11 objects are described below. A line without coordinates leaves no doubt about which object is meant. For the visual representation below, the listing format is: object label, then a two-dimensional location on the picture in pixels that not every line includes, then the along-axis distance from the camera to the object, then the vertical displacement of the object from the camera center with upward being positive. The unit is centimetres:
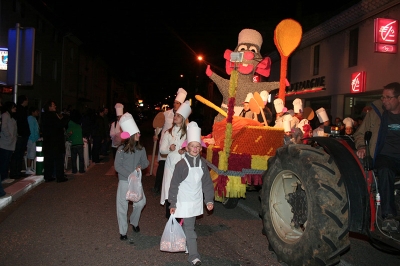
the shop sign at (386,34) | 1258 +366
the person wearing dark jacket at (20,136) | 914 -30
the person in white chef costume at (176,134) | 614 -6
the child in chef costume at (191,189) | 431 -70
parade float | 577 -25
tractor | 331 -63
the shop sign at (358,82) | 1470 +233
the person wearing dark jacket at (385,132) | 367 +8
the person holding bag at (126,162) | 518 -48
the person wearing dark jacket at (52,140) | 882 -35
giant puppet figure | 782 +143
